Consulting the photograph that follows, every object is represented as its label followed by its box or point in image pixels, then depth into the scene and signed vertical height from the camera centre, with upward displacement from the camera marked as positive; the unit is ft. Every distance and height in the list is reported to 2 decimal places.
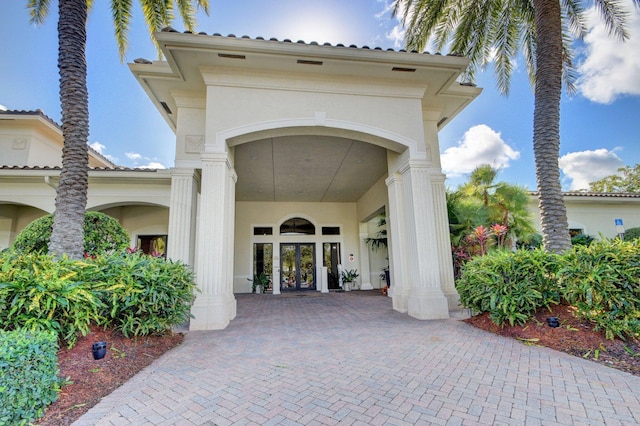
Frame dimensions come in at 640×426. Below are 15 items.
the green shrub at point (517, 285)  15.41 -2.04
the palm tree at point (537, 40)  18.40 +18.15
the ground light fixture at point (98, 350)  11.37 -3.52
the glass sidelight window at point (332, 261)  48.75 -1.27
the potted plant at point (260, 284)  45.83 -4.51
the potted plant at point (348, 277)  46.78 -3.95
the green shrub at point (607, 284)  12.21 -1.71
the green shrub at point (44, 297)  9.79 -1.25
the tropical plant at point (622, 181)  76.89 +17.48
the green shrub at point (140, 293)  13.01 -1.60
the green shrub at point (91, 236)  19.86 +1.79
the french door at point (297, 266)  47.96 -1.95
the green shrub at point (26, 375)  6.78 -2.82
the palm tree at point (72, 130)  15.70 +7.55
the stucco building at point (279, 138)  19.42 +9.81
